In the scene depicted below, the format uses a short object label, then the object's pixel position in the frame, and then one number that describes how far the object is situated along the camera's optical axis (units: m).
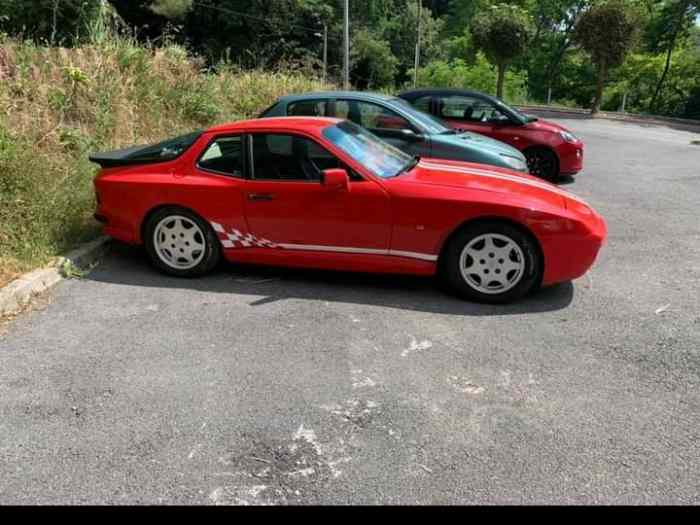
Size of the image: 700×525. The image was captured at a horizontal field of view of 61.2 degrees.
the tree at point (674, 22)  30.20
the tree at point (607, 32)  21.52
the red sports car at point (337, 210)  4.49
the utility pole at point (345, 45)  22.95
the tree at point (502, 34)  23.38
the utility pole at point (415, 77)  35.78
